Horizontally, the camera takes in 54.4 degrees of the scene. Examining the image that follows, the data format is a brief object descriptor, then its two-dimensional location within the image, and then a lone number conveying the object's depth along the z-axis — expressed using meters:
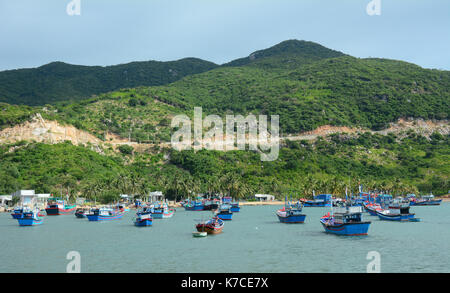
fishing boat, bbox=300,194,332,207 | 140.12
